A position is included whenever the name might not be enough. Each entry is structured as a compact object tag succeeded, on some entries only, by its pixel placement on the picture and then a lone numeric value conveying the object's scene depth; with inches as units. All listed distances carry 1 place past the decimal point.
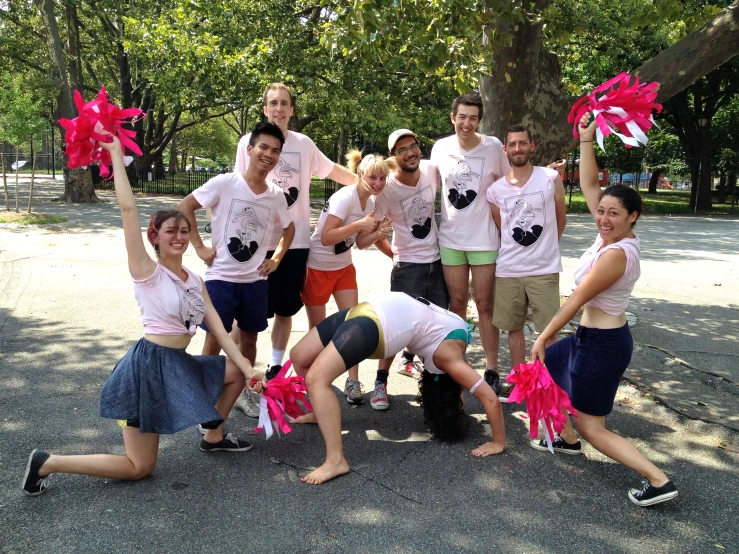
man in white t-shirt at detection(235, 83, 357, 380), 182.7
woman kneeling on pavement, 127.3
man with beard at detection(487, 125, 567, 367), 176.9
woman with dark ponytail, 133.5
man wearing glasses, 182.9
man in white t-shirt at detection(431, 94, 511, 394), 186.2
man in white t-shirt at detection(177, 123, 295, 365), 161.8
